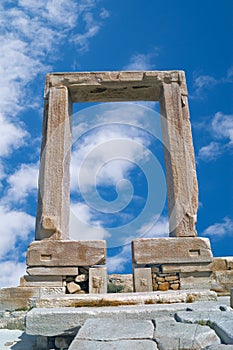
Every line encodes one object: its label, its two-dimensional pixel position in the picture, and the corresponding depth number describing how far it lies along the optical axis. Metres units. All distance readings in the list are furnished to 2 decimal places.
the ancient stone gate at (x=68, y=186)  6.86
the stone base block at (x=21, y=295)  6.70
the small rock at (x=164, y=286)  6.81
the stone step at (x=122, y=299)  4.66
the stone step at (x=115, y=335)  2.62
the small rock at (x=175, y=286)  6.82
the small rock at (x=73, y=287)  6.80
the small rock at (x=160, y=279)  6.88
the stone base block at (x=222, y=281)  7.04
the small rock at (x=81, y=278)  6.88
